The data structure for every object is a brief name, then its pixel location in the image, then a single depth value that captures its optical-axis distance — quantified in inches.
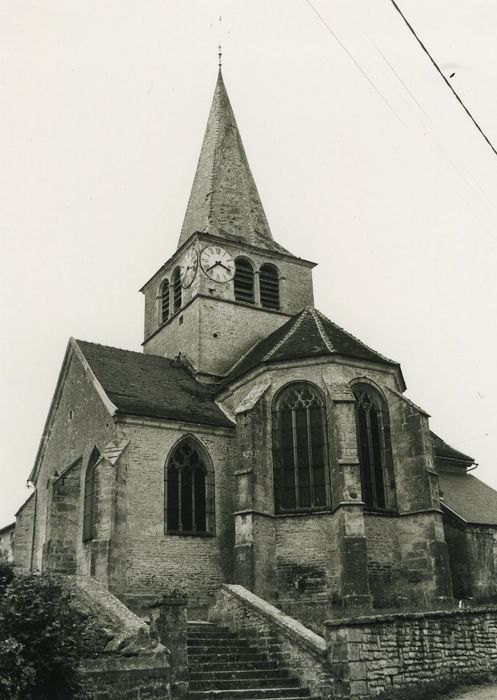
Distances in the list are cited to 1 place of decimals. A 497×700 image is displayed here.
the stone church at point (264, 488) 837.8
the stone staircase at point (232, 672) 556.4
